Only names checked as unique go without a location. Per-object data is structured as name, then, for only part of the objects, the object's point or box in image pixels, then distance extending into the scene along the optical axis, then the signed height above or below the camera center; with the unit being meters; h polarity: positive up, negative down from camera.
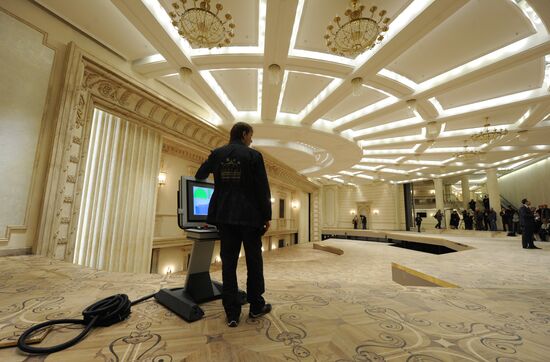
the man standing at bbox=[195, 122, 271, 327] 1.69 -0.01
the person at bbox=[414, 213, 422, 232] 17.93 -0.23
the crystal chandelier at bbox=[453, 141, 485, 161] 9.95 +2.72
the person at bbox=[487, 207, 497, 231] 13.62 -0.01
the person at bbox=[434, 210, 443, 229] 17.20 +0.07
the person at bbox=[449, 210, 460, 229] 17.11 -0.15
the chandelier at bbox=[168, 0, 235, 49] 3.43 +2.77
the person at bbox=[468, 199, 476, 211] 16.28 +0.96
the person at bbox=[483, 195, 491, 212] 15.12 +0.99
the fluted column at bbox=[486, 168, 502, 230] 14.21 +1.70
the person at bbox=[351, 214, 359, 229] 21.00 -0.49
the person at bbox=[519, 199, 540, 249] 7.21 -0.14
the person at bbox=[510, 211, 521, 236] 11.91 -0.25
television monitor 1.92 +0.07
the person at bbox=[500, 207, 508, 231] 13.62 +0.17
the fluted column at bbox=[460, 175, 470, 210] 17.91 +2.10
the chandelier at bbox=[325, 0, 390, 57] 3.50 +2.84
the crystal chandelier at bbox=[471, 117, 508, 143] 7.67 +2.73
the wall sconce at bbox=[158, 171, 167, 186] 6.82 +0.93
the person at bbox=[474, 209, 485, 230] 15.05 +0.03
